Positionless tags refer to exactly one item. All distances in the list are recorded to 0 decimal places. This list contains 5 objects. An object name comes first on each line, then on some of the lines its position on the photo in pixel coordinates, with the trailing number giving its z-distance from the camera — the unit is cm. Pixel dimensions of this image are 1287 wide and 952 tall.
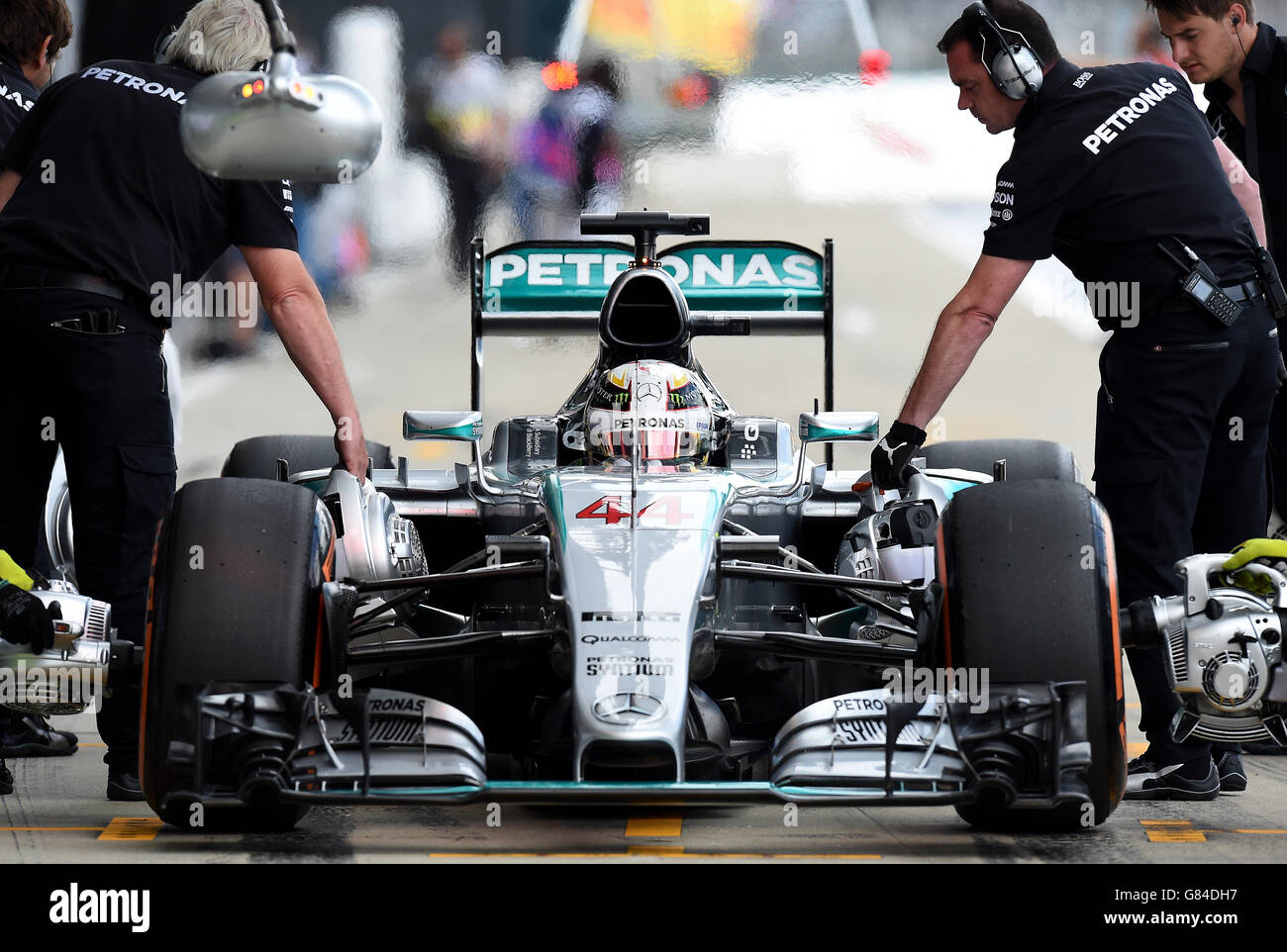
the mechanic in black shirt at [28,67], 1079
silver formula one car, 718
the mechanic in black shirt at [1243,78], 1005
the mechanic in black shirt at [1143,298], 940
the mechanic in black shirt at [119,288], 912
